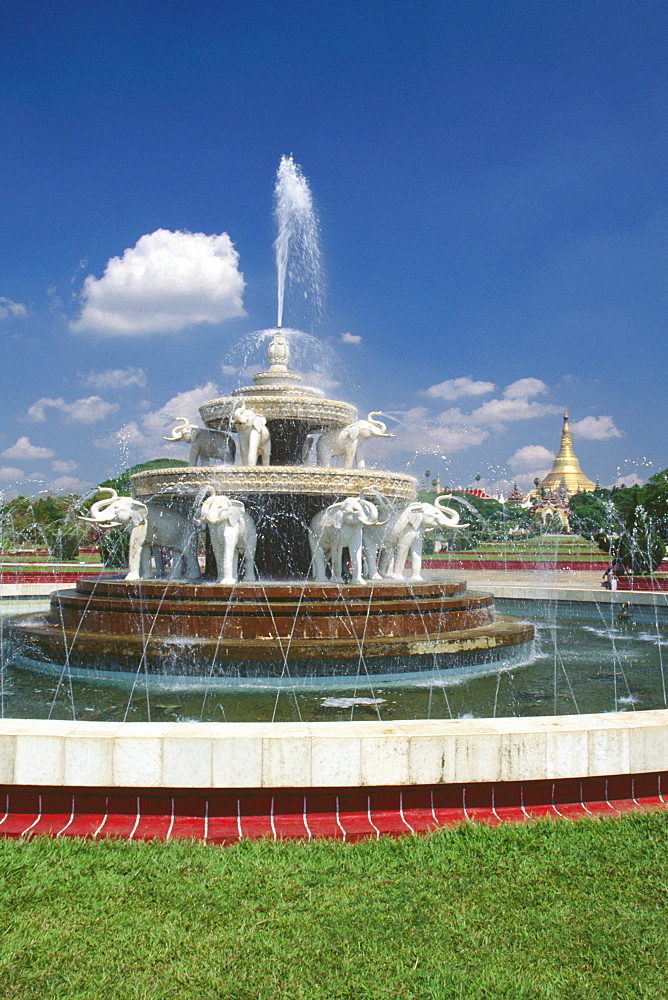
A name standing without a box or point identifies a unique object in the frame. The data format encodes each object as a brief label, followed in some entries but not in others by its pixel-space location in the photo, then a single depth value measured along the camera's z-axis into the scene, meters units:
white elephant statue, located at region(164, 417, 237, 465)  15.17
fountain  4.77
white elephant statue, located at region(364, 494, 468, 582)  13.17
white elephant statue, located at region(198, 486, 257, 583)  11.60
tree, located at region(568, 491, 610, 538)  94.44
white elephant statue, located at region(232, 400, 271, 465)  14.04
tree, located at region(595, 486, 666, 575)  31.09
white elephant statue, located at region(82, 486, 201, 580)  12.98
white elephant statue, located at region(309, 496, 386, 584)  11.59
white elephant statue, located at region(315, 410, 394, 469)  14.81
